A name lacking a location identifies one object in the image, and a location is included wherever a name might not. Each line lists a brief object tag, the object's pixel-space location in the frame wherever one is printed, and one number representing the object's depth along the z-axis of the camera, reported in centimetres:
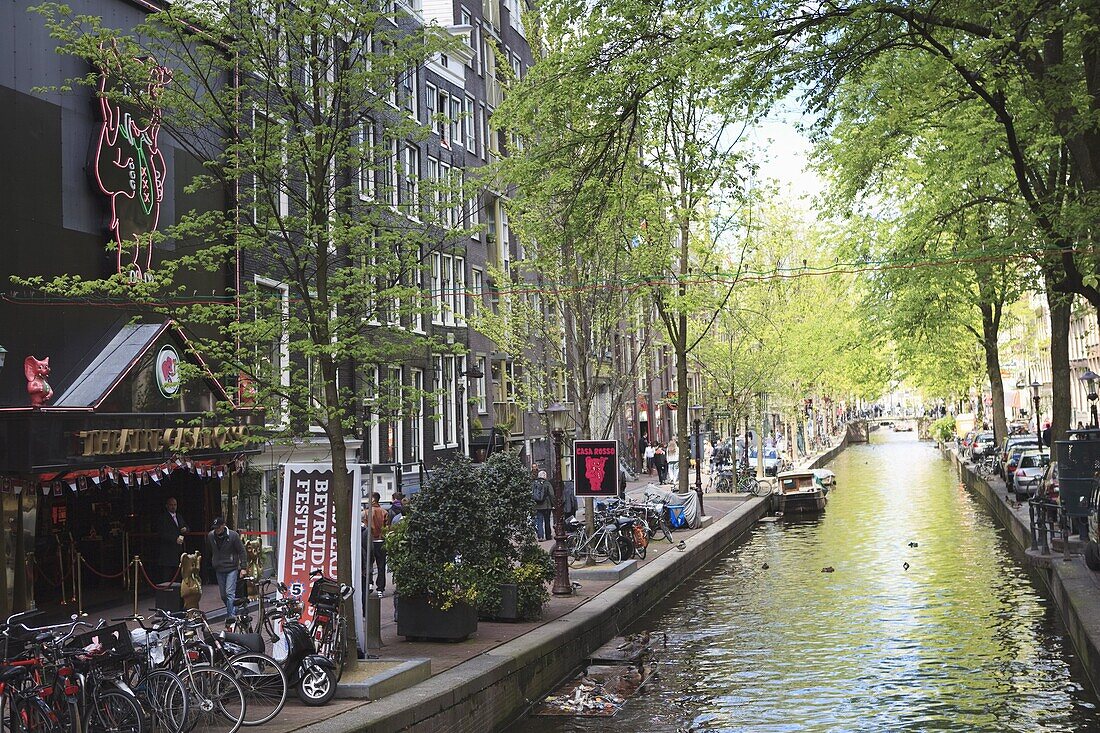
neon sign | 2012
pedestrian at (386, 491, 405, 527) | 2442
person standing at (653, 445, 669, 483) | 4912
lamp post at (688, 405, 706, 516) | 3384
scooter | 1203
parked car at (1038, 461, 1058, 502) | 2798
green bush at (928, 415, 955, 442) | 8978
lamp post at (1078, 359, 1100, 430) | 4025
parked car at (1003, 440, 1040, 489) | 4014
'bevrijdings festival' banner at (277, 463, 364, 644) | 1398
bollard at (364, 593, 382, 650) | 1504
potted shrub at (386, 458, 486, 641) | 1570
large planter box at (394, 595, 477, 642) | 1571
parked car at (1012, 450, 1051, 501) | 3550
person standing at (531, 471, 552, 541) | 2770
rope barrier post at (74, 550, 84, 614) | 1903
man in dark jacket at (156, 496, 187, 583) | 1991
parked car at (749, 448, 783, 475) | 5784
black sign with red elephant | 2405
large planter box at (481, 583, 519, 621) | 1752
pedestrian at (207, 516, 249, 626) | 1734
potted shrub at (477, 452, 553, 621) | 1712
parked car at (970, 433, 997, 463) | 5640
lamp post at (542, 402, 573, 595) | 2055
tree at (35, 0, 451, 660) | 1316
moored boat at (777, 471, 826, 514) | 4275
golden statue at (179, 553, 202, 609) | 1741
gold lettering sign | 1834
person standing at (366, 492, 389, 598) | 2097
